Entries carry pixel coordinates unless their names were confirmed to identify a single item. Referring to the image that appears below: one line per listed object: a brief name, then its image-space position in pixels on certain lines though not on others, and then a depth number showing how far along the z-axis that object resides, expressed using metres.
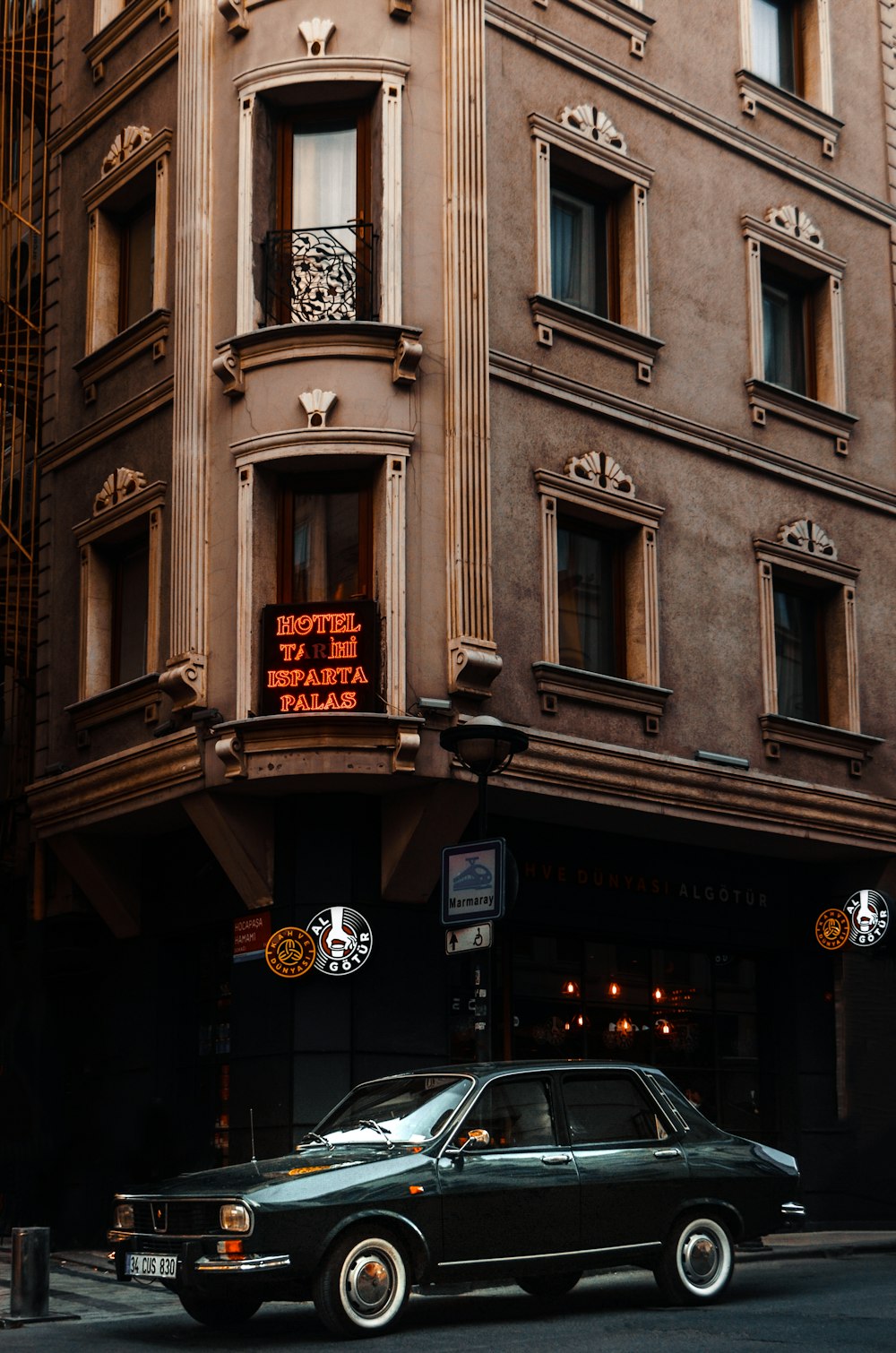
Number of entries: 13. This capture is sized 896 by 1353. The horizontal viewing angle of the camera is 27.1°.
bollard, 12.65
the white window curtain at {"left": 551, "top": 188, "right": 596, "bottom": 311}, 19.69
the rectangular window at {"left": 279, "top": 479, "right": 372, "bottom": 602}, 17.44
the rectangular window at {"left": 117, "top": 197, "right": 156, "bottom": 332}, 20.28
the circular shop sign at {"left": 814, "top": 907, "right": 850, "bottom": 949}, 20.66
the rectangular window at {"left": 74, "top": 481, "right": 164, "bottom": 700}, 19.39
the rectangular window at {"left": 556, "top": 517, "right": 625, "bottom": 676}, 18.91
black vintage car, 10.71
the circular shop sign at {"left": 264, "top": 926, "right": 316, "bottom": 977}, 16.69
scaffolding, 21.45
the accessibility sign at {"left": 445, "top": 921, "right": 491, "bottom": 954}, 14.40
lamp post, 14.78
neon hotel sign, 16.67
